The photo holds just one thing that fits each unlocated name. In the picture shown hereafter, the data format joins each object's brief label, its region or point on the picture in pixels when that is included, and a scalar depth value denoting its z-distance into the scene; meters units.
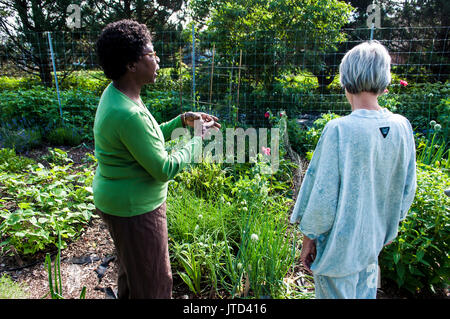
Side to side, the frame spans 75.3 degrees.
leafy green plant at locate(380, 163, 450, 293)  1.79
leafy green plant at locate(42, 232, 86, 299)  1.46
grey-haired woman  1.10
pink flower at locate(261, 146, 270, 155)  2.89
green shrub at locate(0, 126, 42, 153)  4.58
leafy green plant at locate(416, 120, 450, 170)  2.51
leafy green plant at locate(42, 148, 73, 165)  3.22
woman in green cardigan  1.21
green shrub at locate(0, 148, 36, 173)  3.48
